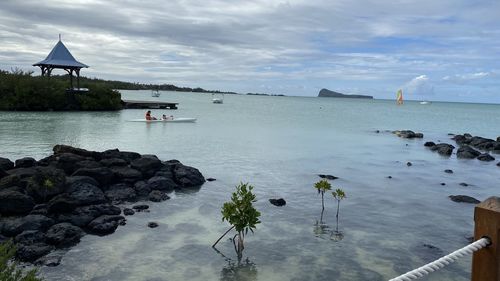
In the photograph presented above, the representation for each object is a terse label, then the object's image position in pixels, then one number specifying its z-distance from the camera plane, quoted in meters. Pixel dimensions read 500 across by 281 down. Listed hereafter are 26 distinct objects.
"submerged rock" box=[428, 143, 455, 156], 34.48
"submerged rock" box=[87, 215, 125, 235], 12.82
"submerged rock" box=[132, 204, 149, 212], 15.22
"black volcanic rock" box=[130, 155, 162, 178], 19.45
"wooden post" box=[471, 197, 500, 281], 3.13
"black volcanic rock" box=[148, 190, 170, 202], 16.62
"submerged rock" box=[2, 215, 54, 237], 11.77
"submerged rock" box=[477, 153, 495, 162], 32.03
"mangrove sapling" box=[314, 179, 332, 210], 15.00
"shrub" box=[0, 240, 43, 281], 5.25
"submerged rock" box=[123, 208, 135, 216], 14.55
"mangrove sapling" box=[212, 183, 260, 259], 11.06
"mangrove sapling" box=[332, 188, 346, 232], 14.43
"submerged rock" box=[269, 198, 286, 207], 16.88
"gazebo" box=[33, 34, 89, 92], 58.39
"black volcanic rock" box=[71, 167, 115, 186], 17.33
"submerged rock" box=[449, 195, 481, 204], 18.23
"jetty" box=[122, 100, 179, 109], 80.00
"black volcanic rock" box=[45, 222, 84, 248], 11.61
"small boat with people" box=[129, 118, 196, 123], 50.72
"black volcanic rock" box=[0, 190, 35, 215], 13.39
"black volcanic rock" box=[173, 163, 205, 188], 19.17
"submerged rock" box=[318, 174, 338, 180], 22.59
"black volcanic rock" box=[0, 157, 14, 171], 17.80
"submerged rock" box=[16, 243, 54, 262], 10.51
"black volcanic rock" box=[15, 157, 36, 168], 18.66
